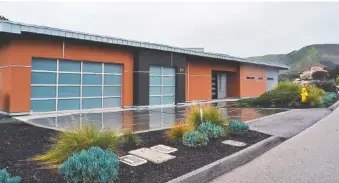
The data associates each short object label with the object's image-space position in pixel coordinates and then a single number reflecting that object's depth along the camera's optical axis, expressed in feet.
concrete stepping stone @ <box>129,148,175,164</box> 18.78
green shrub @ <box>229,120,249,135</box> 27.63
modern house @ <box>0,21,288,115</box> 44.75
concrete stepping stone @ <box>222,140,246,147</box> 23.89
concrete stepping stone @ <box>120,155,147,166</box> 17.83
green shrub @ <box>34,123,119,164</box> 17.06
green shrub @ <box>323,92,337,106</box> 67.21
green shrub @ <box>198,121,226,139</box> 24.82
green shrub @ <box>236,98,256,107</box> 67.62
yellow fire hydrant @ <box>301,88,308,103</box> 65.39
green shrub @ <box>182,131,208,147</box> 22.44
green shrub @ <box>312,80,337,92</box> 95.66
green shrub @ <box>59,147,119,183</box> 13.44
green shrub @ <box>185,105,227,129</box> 27.42
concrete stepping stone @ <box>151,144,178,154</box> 21.11
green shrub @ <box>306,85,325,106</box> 64.18
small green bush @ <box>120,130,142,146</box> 22.43
